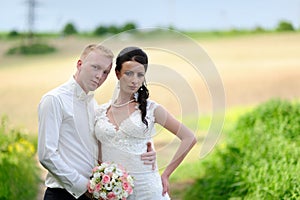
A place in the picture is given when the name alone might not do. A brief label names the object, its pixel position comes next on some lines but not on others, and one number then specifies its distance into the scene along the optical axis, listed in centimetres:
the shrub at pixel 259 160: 1176
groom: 693
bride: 703
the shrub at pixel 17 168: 1326
